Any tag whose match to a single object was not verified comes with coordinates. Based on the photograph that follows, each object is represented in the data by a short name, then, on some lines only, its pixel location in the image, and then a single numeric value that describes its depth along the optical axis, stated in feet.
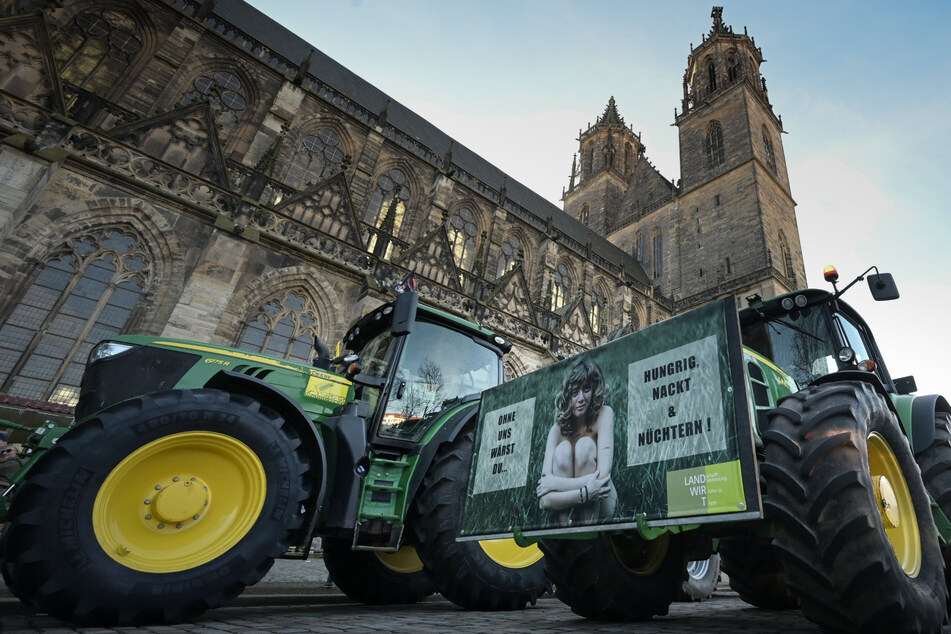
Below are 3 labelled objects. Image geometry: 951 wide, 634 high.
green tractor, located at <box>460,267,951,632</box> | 6.08
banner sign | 6.27
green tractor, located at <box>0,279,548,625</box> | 6.97
